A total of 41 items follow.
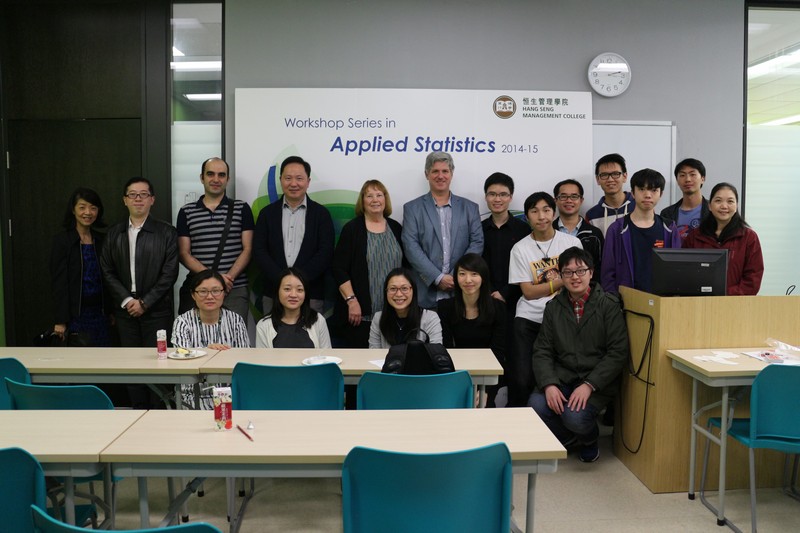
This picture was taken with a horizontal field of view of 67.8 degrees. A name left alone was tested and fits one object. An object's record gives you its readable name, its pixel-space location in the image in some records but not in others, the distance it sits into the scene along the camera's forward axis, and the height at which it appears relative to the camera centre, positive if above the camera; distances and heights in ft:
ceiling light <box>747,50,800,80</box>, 16.28 +4.86
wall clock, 15.55 +4.28
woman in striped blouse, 11.03 -1.69
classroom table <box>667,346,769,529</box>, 8.91 -2.06
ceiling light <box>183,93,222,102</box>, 15.47 +3.55
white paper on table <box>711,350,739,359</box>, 9.78 -1.89
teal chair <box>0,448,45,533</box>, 5.16 -2.24
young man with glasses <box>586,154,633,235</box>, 13.99 +1.08
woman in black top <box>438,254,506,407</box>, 11.83 -1.59
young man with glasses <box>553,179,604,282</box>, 13.61 +0.42
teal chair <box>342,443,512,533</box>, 5.00 -2.20
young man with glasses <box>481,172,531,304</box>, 13.93 +0.11
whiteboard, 15.64 +2.53
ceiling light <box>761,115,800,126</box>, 16.21 +3.27
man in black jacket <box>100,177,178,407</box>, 13.32 -0.79
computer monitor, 10.23 -0.54
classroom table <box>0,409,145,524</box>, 5.75 -2.12
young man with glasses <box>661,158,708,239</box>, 13.75 +0.97
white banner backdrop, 15.05 +2.52
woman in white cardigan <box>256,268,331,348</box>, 11.10 -1.65
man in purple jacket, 12.38 -0.05
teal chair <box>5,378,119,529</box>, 7.16 -2.03
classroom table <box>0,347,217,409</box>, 9.31 -2.15
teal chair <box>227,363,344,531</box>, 8.25 -2.12
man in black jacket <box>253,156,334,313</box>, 13.71 +0.08
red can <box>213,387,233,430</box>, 6.48 -1.90
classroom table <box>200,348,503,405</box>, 9.32 -2.06
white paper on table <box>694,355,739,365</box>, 9.45 -1.91
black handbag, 8.68 -1.83
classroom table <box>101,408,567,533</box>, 5.76 -2.12
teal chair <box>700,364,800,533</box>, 8.49 -2.47
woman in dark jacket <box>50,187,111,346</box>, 13.56 -0.98
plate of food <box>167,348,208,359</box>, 9.97 -2.03
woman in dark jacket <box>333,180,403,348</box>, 13.55 -0.64
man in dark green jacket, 10.98 -2.24
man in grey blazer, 13.93 +0.18
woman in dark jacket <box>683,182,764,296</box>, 11.76 -0.01
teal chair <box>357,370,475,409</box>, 7.75 -2.02
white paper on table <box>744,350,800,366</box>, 9.29 -1.88
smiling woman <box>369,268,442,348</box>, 11.18 -1.54
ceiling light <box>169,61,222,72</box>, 15.44 +4.36
